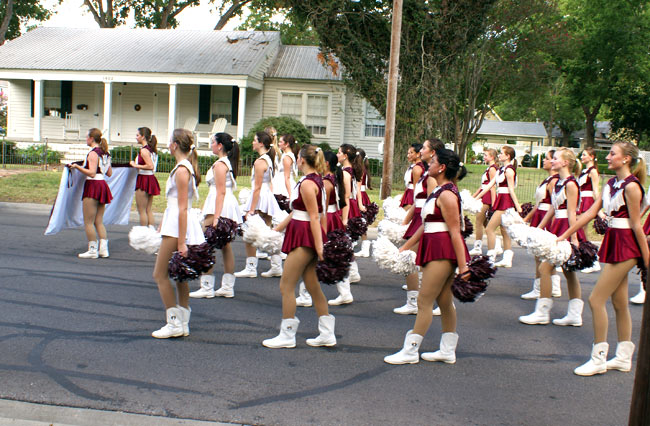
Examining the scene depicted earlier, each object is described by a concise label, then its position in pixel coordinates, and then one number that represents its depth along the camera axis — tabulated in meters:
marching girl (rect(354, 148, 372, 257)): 8.89
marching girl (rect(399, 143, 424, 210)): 7.93
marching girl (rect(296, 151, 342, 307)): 6.21
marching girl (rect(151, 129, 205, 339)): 5.43
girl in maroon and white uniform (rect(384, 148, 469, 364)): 5.02
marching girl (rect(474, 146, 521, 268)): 9.72
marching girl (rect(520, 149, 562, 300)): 7.74
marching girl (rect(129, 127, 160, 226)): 9.75
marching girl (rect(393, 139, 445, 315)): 6.75
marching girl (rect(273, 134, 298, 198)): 8.73
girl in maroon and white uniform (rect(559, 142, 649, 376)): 5.18
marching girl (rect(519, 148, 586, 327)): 6.64
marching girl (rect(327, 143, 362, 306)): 8.08
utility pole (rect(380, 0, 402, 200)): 15.90
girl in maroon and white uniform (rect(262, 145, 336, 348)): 5.41
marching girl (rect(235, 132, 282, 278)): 8.12
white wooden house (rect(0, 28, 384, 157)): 27.50
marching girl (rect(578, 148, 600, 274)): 8.13
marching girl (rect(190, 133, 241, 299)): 6.77
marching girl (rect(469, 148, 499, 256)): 10.25
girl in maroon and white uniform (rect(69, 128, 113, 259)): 9.22
